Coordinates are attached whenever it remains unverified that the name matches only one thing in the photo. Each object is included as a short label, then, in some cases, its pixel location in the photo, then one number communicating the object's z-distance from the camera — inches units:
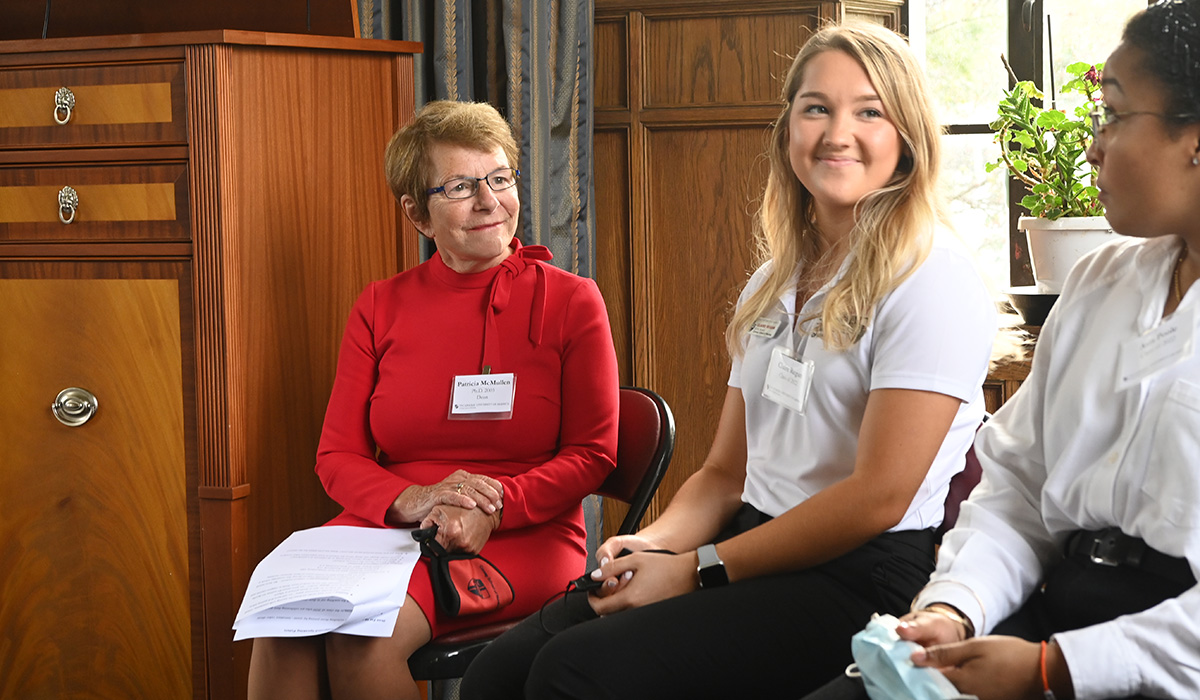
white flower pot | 84.0
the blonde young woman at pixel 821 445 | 53.2
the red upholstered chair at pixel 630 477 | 66.4
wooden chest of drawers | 84.3
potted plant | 84.7
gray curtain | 110.3
